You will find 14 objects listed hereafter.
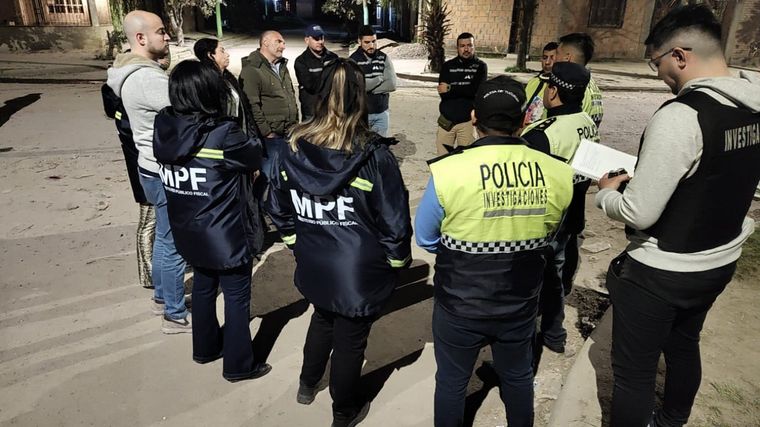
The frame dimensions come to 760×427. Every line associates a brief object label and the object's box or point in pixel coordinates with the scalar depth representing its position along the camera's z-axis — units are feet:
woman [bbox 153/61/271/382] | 8.86
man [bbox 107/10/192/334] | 10.55
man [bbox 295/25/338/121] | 19.31
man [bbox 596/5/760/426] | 6.17
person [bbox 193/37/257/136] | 13.21
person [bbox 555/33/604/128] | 12.67
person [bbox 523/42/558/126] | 13.38
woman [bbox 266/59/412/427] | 7.63
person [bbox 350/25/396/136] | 20.20
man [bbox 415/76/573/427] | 6.60
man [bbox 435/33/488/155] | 18.15
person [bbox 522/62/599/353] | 9.52
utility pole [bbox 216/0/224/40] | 80.34
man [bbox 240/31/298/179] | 16.22
